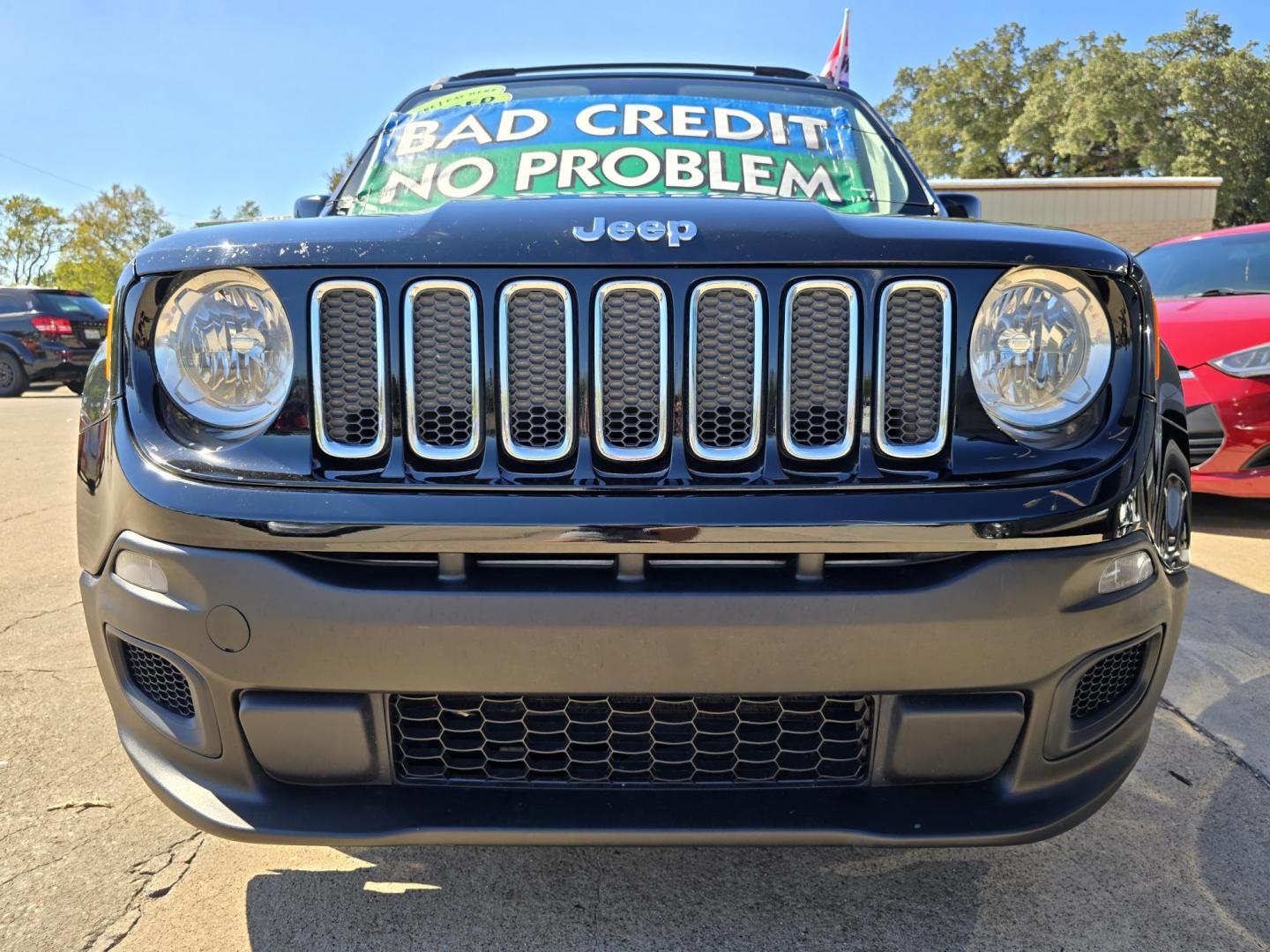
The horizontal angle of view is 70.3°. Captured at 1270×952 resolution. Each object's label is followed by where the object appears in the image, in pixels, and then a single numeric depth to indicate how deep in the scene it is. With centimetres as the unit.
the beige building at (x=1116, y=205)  2305
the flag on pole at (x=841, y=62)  854
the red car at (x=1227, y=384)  424
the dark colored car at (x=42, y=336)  1311
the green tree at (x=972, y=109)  3500
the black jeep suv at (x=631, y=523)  131
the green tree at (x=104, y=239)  5000
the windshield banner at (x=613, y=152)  234
